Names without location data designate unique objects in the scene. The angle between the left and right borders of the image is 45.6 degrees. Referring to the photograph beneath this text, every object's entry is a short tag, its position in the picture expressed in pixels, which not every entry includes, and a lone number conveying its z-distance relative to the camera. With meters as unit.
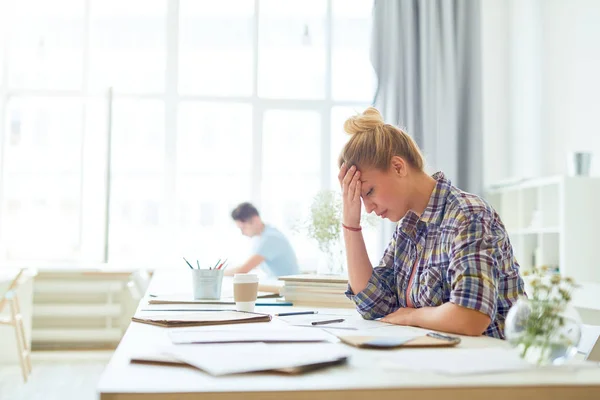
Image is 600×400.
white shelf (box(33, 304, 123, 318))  5.14
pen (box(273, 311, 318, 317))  1.83
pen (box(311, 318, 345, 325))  1.64
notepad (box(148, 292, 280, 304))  2.11
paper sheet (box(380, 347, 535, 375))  1.06
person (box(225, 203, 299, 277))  4.53
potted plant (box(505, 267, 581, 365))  1.06
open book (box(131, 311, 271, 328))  1.56
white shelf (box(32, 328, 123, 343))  5.13
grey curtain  5.45
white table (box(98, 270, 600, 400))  0.92
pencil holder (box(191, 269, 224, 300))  2.22
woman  1.55
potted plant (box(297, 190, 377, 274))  3.22
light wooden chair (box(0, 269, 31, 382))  4.22
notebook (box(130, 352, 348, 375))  1.03
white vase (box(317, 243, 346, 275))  3.20
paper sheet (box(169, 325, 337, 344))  1.30
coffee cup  1.93
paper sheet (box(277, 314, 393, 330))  1.61
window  5.52
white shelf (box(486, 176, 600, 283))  4.01
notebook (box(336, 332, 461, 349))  1.26
